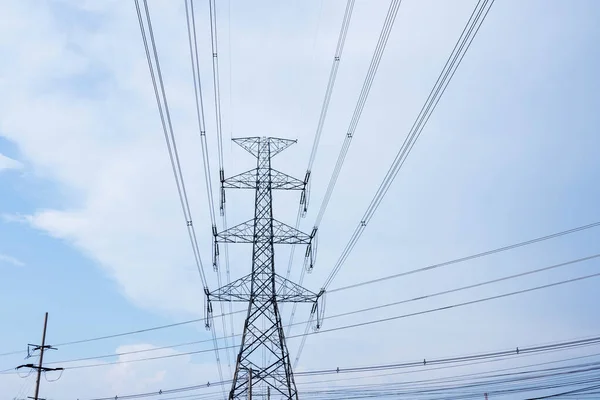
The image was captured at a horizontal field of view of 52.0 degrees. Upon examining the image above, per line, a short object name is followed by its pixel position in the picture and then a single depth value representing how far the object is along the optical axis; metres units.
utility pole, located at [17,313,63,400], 44.93
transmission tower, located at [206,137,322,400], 38.06
